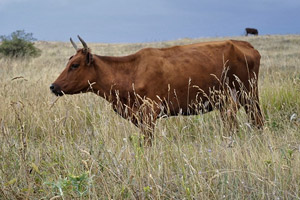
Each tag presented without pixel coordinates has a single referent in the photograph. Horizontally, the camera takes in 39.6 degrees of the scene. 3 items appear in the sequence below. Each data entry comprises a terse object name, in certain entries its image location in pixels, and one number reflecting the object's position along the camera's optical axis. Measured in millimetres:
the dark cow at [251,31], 60375
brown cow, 6121
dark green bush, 26281
